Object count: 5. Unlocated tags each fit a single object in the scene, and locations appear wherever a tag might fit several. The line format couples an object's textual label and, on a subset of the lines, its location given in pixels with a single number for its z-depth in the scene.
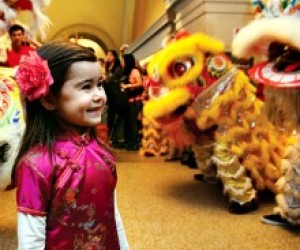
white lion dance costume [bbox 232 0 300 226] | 1.99
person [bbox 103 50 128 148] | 5.55
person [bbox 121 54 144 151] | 5.69
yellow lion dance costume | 2.89
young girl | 1.09
